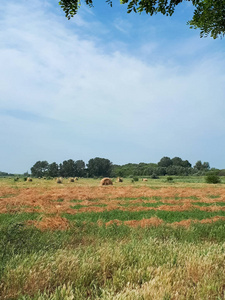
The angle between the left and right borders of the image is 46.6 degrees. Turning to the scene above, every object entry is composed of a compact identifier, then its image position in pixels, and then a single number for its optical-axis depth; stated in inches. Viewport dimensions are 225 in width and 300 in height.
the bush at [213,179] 1844.2
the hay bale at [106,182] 1771.7
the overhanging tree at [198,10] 354.6
